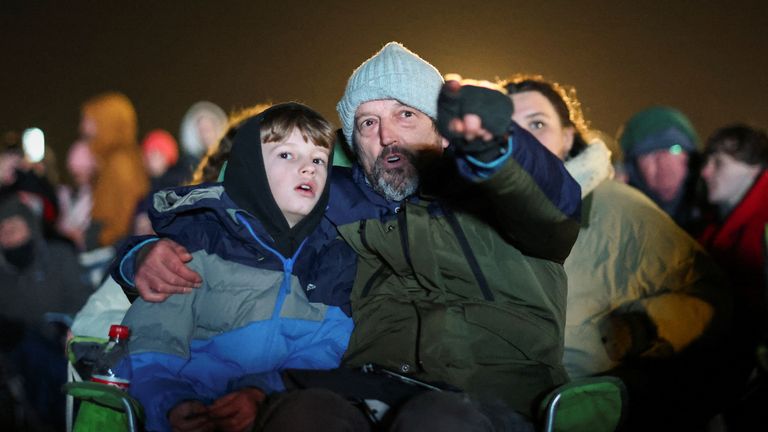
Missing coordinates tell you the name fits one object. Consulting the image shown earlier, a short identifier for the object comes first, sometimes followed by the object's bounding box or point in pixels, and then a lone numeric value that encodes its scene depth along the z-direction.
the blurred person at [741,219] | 3.35
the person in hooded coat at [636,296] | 2.80
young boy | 2.32
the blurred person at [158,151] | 6.91
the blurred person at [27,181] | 6.06
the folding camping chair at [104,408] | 2.07
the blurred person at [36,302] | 4.54
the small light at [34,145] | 7.45
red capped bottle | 2.25
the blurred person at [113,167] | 5.77
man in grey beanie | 1.91
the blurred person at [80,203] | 6.08
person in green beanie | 4.47
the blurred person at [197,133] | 5.48
